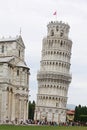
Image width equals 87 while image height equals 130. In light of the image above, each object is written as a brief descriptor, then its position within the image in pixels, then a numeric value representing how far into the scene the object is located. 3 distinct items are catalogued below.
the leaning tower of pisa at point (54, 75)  105.44
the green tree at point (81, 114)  112.62
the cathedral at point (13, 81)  68.38
